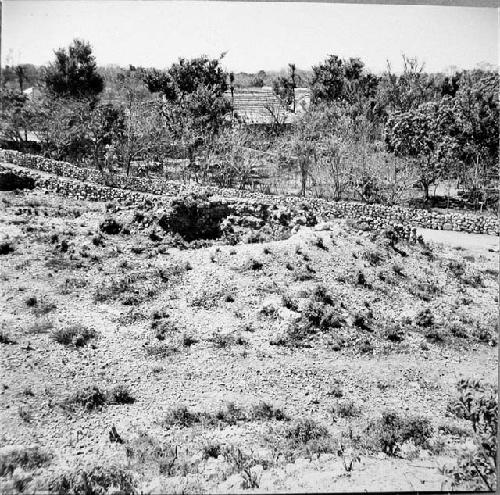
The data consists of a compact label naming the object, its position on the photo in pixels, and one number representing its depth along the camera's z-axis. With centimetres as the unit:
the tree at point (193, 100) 2865
